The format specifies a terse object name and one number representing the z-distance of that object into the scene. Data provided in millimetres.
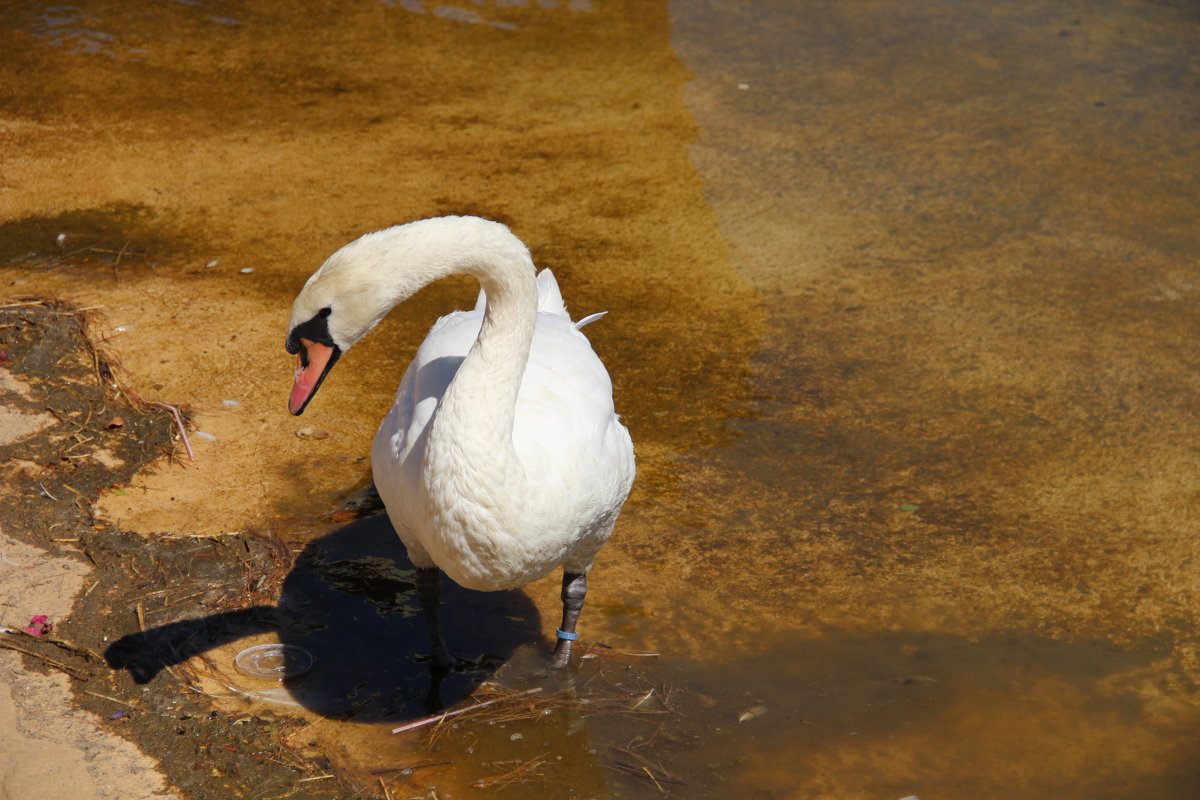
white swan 6367
